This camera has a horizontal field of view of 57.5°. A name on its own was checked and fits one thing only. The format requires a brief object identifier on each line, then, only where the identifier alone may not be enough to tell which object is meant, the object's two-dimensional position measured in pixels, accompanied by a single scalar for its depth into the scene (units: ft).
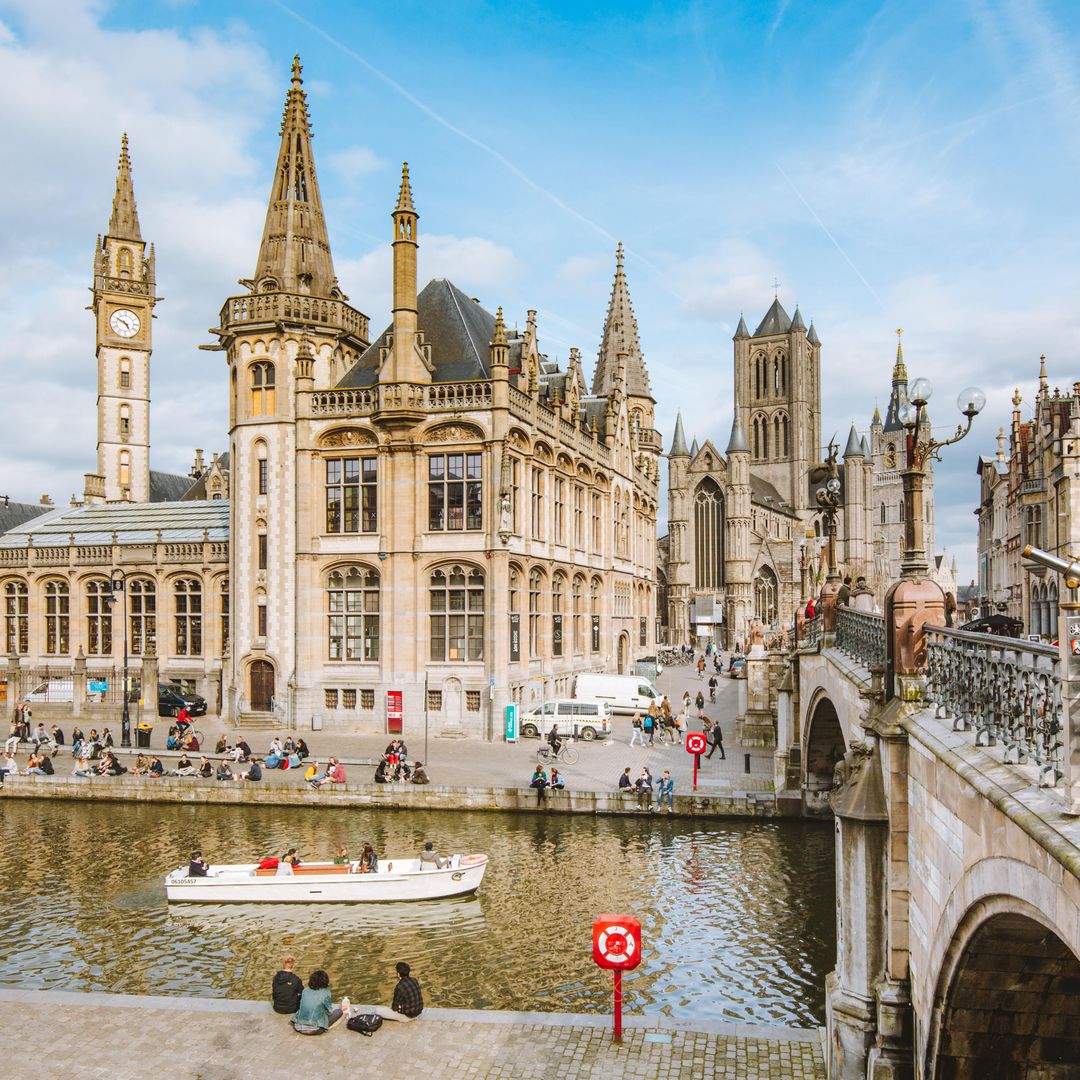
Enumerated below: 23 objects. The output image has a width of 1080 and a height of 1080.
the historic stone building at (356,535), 127.44
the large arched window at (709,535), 373.61
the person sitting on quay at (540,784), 94.54
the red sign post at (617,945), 45.96
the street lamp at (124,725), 121.29
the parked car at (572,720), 126.52
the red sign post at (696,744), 97.66
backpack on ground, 46.19
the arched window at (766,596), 378.73
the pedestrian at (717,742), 115.44
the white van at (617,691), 145.28
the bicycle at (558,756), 111.14
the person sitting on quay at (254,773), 101.65
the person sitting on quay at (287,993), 47.88
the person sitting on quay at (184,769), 103.76
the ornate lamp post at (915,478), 37.96
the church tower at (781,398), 423.64
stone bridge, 21.31
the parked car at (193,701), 143.95
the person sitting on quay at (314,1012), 45.93
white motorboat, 69.72
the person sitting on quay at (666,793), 92.68
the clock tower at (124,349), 215.31
